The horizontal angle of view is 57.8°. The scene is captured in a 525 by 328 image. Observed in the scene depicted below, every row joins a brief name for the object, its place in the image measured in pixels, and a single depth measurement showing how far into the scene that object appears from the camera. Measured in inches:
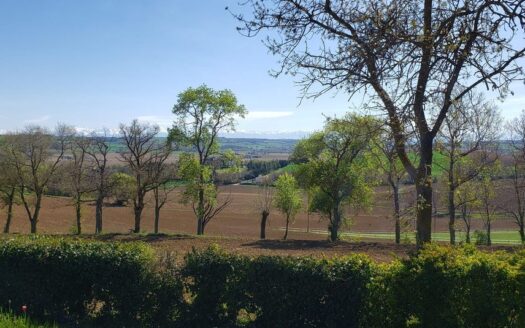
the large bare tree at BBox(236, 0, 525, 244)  239.8
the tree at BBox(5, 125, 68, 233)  1505.9
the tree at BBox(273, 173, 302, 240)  1717.5
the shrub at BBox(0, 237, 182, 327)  306.8
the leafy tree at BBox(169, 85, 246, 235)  1336.1
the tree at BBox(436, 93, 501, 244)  1002.0
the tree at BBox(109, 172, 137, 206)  1440.7
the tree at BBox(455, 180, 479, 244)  1284.4
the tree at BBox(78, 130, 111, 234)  1427.2
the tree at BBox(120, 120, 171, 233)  1424.7
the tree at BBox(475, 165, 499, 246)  1337.6
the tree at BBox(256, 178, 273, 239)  1950.1
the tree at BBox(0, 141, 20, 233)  1478.8
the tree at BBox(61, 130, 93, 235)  1451.8
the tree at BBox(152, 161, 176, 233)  1432.1
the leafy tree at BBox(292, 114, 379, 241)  1330.0
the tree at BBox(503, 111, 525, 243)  1375.5
